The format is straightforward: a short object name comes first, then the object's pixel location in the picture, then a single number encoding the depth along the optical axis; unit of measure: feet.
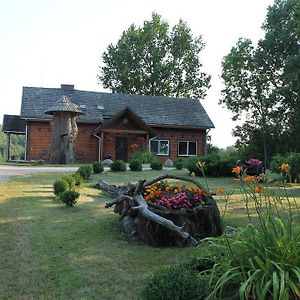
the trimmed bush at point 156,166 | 69.77
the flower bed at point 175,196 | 22.74
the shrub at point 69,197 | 30.19
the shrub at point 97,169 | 60.39
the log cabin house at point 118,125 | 105.19
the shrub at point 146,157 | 84.72
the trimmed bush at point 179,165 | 73.68
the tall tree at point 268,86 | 124.36
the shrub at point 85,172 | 50.29
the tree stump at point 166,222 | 20.68
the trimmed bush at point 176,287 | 12.11
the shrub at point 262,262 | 11.56
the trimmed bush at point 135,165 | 65.58
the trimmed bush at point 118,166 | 64.30
